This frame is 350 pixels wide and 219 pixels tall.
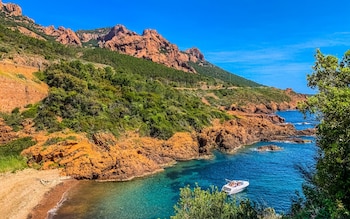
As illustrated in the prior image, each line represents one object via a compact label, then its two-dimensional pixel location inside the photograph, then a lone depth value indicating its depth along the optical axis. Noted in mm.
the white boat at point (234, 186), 34812
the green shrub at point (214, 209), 15977
